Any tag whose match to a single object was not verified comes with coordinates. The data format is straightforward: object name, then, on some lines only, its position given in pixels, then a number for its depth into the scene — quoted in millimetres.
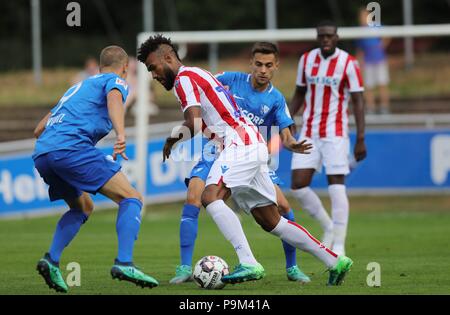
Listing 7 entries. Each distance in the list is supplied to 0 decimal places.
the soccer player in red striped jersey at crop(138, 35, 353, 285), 17016
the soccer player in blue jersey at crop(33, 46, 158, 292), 16375
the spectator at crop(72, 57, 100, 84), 45625
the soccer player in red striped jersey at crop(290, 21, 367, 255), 23719
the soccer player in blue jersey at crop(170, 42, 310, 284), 18187
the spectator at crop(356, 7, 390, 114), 42125
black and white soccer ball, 17031
